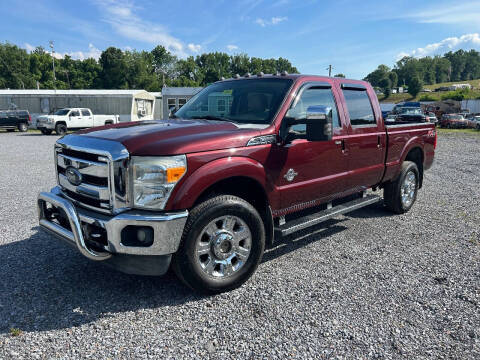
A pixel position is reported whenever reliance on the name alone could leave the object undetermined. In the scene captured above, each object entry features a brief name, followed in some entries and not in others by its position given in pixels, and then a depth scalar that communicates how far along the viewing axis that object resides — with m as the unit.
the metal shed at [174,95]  34.69
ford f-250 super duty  2.90
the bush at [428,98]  82.81
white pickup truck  23.64
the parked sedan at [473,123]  31.23
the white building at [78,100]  31.58
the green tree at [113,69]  81.31
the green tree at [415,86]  102.74
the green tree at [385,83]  124.31
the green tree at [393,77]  136.38
